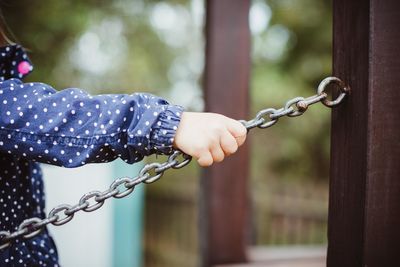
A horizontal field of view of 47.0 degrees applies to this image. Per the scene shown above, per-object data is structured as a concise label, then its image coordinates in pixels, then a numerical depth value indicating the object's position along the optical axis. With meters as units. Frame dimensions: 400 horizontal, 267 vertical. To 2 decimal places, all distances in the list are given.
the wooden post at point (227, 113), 2.05
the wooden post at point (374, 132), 0.92
